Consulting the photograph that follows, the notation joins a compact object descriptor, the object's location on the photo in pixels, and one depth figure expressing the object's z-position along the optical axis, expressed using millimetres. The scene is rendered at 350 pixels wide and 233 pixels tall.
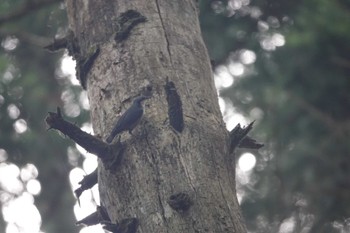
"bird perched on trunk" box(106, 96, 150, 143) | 18999
